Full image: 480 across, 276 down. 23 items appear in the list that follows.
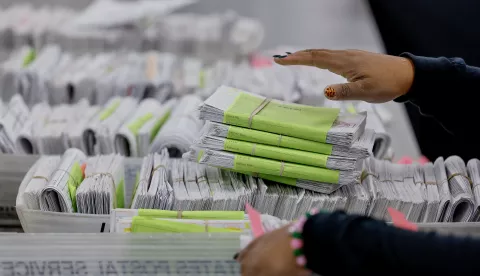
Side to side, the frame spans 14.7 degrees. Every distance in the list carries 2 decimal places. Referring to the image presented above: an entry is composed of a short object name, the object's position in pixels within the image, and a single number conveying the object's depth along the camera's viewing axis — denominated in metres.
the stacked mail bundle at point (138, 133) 2.96
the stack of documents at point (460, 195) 2.72
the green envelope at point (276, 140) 2.72
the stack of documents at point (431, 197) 2.74
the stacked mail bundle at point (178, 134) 2.89
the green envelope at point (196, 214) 2.66
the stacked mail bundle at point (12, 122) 2.93
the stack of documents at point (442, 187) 2.73
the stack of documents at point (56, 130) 2.97
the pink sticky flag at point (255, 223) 2.55
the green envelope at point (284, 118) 2.71
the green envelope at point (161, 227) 2.61
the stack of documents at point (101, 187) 2.70
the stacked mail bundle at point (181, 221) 2.62
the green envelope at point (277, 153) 2.72
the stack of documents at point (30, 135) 2.96
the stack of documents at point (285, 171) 2.71
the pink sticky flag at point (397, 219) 2.57
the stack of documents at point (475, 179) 2.73
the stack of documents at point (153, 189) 2.70
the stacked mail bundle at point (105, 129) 2.96
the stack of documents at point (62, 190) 2.69
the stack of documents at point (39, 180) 2.70
